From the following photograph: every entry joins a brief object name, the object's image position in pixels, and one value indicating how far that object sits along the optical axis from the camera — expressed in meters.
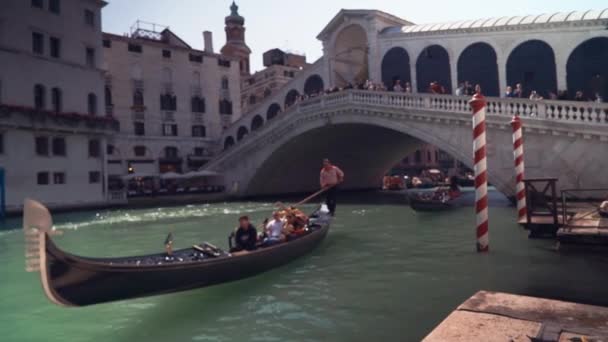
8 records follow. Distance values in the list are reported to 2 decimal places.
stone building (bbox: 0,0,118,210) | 16.20
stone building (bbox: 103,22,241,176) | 24.77
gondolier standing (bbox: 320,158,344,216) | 10.05
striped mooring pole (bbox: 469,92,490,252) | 6.86
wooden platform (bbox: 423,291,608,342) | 2.40
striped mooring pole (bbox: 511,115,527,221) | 8.29
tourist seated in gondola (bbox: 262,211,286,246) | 6.65
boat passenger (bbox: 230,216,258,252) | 6.00
